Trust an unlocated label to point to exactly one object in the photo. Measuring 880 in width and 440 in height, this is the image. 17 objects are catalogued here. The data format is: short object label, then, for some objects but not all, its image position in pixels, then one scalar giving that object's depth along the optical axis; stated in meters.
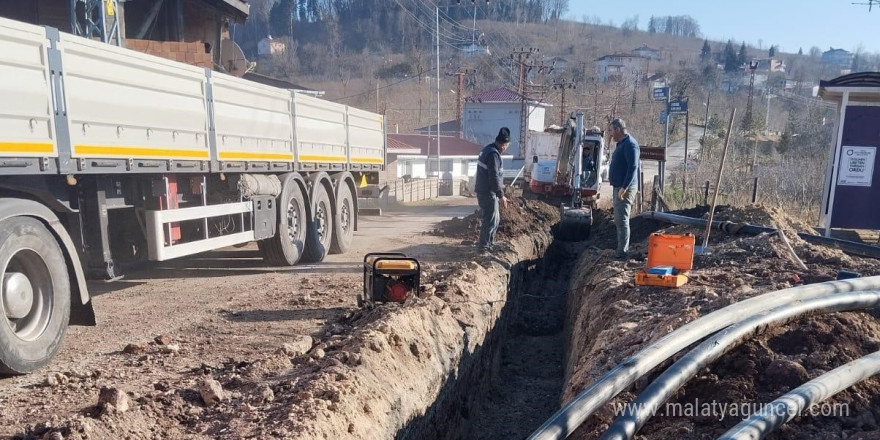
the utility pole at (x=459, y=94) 44.19
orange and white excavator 12.28
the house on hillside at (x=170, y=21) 11.50
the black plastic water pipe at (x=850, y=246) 8.03
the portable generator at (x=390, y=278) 5.95
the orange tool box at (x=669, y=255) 6.06
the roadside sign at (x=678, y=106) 15.11
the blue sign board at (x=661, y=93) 17.43
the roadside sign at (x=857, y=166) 10.64
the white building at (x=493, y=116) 53.94
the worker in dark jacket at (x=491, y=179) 8.81
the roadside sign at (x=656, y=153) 13.17
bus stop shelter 10.55
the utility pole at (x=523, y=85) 39.04
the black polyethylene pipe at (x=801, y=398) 2.87
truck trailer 4.52
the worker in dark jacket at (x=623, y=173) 7.91
